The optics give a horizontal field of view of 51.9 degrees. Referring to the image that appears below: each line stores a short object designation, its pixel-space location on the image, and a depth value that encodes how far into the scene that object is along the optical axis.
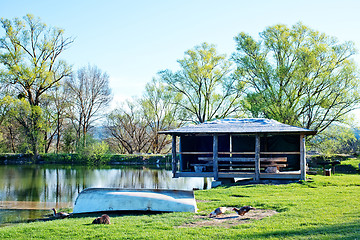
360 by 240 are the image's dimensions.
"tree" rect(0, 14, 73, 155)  35.84
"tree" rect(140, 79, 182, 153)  44.08
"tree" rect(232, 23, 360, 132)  27.61
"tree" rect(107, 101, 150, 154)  45.62
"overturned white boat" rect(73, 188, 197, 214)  10.27
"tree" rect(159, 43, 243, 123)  38.06
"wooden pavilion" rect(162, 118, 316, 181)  16.75
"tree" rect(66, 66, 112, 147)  41.81
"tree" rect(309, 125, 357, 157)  27.08
